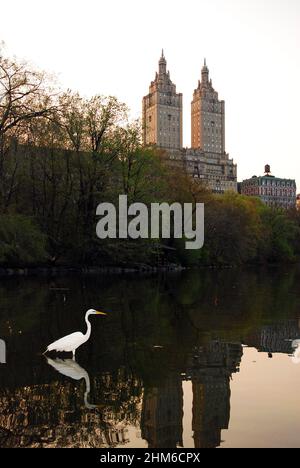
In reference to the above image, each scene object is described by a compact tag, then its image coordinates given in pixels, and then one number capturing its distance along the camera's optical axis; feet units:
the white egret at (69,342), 36.32
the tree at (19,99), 97.25
